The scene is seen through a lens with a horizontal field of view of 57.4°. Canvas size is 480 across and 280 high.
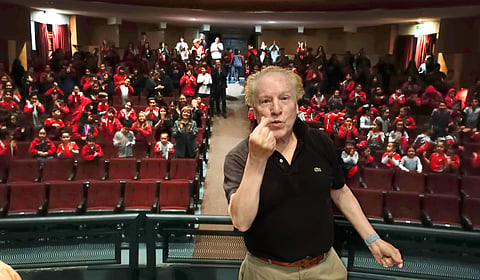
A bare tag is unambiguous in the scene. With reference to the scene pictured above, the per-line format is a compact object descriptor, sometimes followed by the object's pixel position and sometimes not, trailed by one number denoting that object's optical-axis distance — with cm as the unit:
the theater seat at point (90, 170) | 547
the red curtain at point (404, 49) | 1303
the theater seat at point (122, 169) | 548
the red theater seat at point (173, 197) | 494
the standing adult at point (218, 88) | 931
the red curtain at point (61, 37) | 1290
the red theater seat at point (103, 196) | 486
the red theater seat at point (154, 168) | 555
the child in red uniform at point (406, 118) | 738
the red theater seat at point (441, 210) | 459
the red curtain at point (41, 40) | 1210
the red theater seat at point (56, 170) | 540
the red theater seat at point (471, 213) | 446
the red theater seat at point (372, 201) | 471
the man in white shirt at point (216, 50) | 1222
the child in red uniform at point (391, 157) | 581
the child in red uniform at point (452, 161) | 561
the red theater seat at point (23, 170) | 529
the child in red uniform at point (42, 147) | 569
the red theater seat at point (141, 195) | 490
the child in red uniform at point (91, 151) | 554
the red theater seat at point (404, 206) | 471
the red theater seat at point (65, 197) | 474
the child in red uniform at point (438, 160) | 562
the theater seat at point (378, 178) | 543
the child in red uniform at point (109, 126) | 661
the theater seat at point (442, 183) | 530
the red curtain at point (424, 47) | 1188
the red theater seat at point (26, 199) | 464
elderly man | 128
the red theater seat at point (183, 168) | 558
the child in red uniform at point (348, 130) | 663
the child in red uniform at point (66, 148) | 562
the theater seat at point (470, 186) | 516
